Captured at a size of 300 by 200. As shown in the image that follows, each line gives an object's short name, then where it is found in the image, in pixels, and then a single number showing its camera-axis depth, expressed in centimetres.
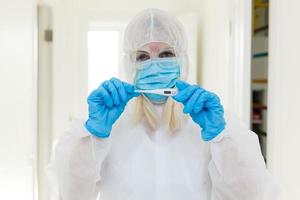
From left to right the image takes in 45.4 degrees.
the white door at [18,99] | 209
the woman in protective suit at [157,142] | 90
